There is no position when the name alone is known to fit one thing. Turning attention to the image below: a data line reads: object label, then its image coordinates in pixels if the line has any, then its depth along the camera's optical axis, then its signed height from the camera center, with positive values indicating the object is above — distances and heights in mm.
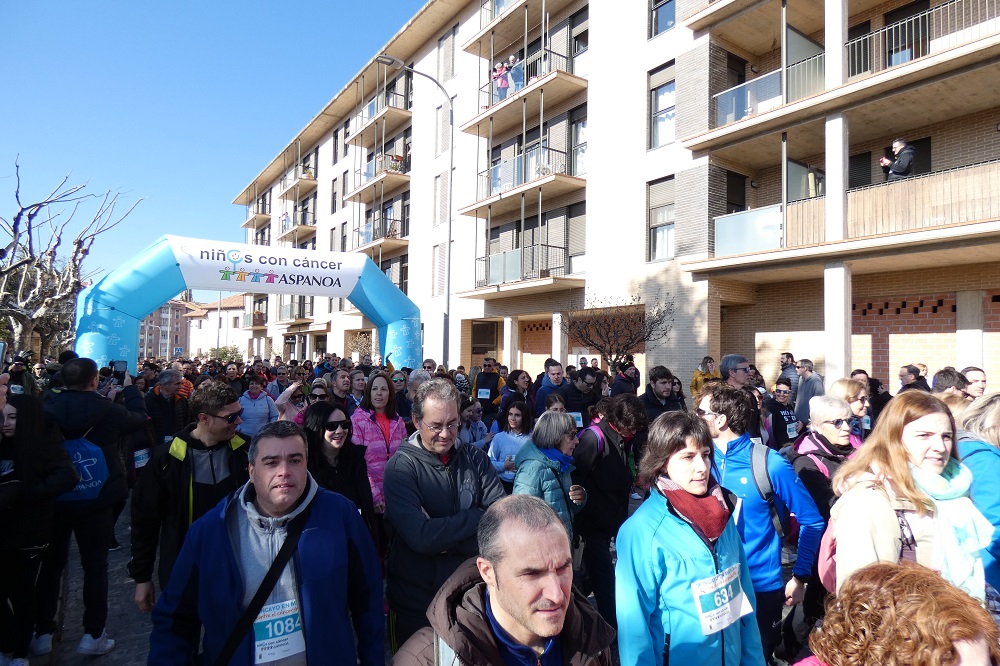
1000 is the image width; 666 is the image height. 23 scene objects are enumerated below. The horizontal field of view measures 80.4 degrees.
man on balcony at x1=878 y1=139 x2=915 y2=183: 11609 +3645
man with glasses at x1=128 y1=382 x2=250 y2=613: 3113 -757
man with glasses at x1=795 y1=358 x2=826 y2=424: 9109 -688
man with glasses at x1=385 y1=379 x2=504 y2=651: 2793 -802
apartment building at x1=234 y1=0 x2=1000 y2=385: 11711 +4426
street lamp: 15905 +1742
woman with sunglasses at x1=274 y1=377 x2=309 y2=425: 6195 -727
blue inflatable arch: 13117 +1455
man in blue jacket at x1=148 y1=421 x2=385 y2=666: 2223 -927
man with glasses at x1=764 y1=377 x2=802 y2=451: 7059 -939
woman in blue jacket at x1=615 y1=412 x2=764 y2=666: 2309 -949
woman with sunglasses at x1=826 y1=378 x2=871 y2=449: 4395 -365
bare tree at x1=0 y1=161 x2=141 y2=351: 12797 +1896
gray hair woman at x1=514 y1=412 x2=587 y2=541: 3764 -805
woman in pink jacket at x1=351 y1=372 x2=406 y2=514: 4523 -672
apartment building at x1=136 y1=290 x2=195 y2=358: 106375 +1804
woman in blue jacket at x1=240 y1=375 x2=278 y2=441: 7020 -804
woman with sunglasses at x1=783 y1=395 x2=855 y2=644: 3539 -686
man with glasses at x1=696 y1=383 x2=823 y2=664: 3150 -900
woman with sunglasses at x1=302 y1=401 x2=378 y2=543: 3836 -765
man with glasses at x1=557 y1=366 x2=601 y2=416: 8961 -752
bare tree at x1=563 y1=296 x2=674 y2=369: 14828 +531
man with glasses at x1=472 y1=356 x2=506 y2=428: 9945 -808
